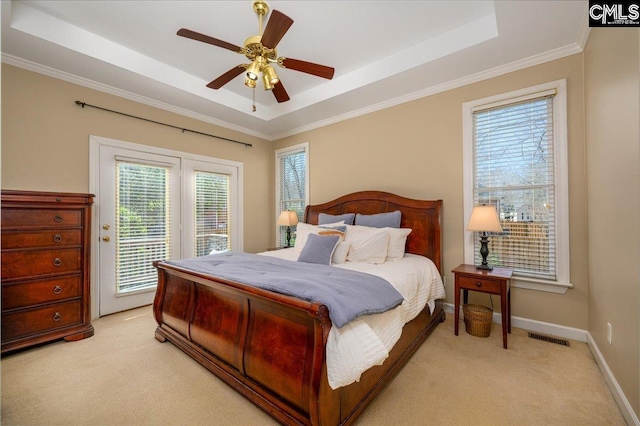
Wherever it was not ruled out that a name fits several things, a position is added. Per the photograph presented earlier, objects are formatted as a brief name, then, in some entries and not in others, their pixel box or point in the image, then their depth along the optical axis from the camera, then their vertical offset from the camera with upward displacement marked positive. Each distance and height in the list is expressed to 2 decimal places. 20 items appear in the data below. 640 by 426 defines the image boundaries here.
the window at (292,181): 4.69 +0.62
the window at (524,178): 2.54 +0.37
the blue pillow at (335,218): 3.55 -0.05
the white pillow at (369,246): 2.72 -0.34
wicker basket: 2.52 -1.03
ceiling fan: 1.83 +1.26
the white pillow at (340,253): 2.77 -0.41
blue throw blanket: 1.39 -0.44
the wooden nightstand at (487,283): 2.32 -0.64
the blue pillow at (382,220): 3.19 -0.07
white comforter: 1.27 -0.66
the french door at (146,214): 3.21 +0.02
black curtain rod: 3.07 +1.29
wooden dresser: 2.27 -0.47
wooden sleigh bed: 1.34 -0.85
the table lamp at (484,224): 2.52 -0.10
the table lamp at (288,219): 4.35 -0.07
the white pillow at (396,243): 2.84 -0.31
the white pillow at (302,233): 3.36 -0.24
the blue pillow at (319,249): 2.64 -0.36
